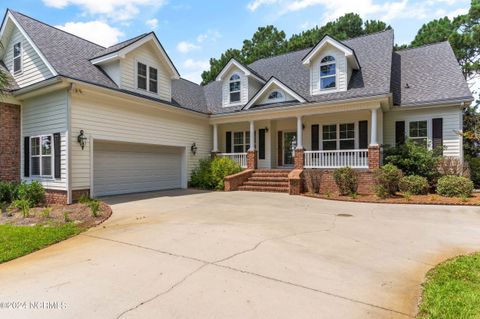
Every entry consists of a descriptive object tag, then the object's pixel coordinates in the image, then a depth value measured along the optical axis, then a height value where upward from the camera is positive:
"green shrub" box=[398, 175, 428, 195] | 11.95 -1.11
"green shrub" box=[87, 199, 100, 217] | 8.19 -1.46
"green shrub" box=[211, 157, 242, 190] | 15.65 -0.64
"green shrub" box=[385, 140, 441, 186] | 12.65 -0.12
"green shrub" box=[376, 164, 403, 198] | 11.80 -0.87
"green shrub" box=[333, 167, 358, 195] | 12.58 -0.97
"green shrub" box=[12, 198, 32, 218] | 8.47 -1.51
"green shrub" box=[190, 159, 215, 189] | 15.88 -1.05
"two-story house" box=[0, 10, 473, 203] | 11.21 +2.25
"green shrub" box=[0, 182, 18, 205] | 10.73 -1.33
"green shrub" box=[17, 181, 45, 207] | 10.45 -1.28
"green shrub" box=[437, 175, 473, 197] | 11.23 -1.12
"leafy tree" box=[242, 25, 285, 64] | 34.69 +13.78
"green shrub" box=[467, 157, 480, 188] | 14.49 -0.71
